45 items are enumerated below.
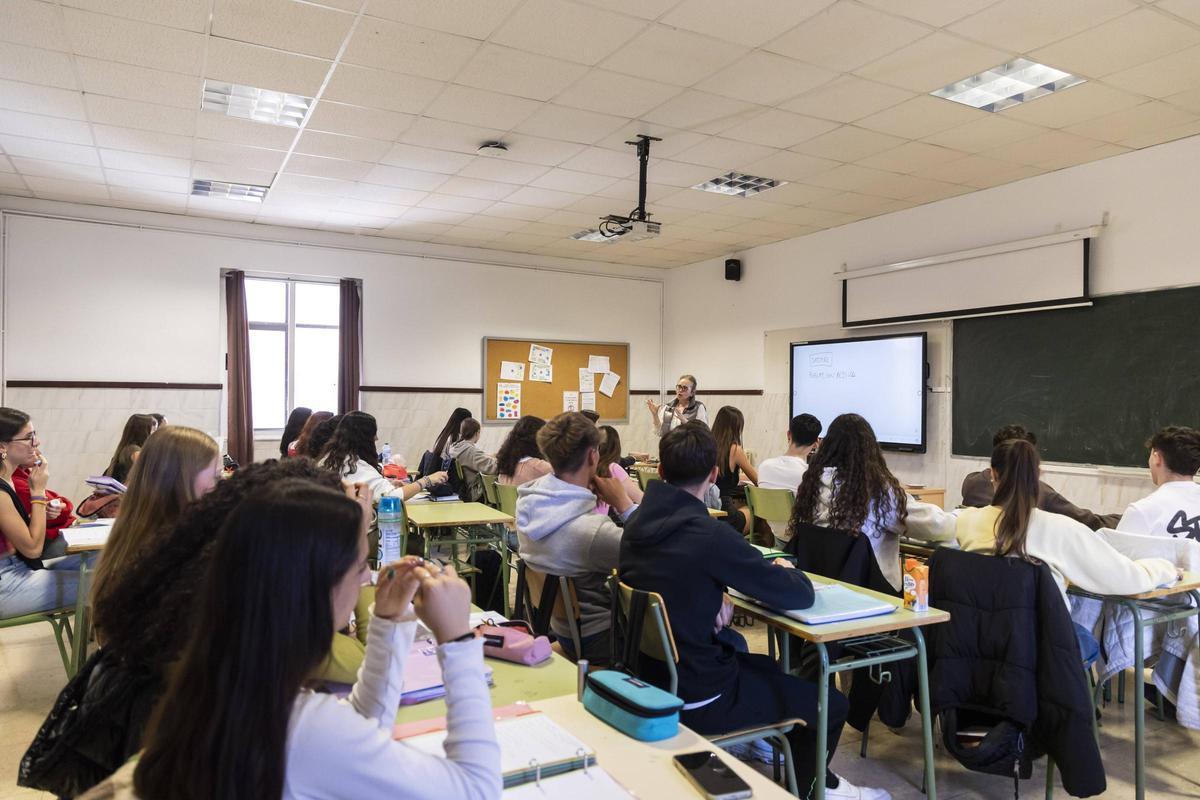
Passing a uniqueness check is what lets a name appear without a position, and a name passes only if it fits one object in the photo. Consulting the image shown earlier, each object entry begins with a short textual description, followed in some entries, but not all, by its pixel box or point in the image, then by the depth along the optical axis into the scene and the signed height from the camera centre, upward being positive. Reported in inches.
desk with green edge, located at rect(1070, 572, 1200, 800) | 103.0 -31.3
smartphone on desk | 48.4 -25.3
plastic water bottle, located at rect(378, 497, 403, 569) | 117.6 -25.1
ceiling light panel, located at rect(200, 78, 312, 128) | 174.1 +63.9
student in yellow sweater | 101.7 -20.2
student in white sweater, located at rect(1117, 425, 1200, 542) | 127.3 -17.5
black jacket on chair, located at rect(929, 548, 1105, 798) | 90.7 -32.9
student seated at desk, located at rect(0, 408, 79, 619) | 126.0 -26.7
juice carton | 92.1 -23.6
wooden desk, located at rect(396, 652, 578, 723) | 60.8 -26.3
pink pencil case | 72.8 -24.9
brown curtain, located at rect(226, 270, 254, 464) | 289.1 +4.4
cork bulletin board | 342.0 +0.9
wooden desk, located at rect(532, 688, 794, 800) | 49.9 -25.9
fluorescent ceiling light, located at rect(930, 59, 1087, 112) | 159.8 +64.7
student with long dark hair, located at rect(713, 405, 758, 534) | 213.5 -19.8
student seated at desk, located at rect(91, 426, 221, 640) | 75.4 -10.9
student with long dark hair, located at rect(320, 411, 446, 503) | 157.0 -15.2
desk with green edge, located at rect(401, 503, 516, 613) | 167.9 -30.8
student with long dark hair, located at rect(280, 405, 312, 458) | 249.0 -15.6
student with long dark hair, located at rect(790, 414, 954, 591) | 120.6 -17.7
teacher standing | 264.7 -6.7
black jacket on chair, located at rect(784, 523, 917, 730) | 106.2 -28.9
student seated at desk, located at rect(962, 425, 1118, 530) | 146.1 -21.2
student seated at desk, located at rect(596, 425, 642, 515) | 128.3 -16.4
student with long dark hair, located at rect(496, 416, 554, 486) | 185.2 -15.9
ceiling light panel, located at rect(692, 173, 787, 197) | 236.5 +62.2
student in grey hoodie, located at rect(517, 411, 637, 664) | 103.7 -19.2
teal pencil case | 56.4 -23.9
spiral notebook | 48.9 -25.1
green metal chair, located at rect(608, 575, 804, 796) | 78.6 -26.5
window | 303.7 +12.8
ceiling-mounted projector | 204.2 +45.3
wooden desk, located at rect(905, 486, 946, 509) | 234.1 -33.2
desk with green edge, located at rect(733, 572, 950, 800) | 85.3 -32.6
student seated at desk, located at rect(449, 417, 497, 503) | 234.7 -24.7
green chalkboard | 193.8 +3.7
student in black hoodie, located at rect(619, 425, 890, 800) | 82.8 -21.7
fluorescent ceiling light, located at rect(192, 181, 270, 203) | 248.3 +61.1
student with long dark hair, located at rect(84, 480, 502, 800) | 34.5 -14.5
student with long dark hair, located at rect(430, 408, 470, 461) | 246.4 -16.3
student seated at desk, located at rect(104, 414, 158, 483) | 178.7 -15.7
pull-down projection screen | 214.7 +32.4
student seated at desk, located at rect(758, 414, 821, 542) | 176.1 -17.7
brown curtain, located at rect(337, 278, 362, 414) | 308.3 +12.4
